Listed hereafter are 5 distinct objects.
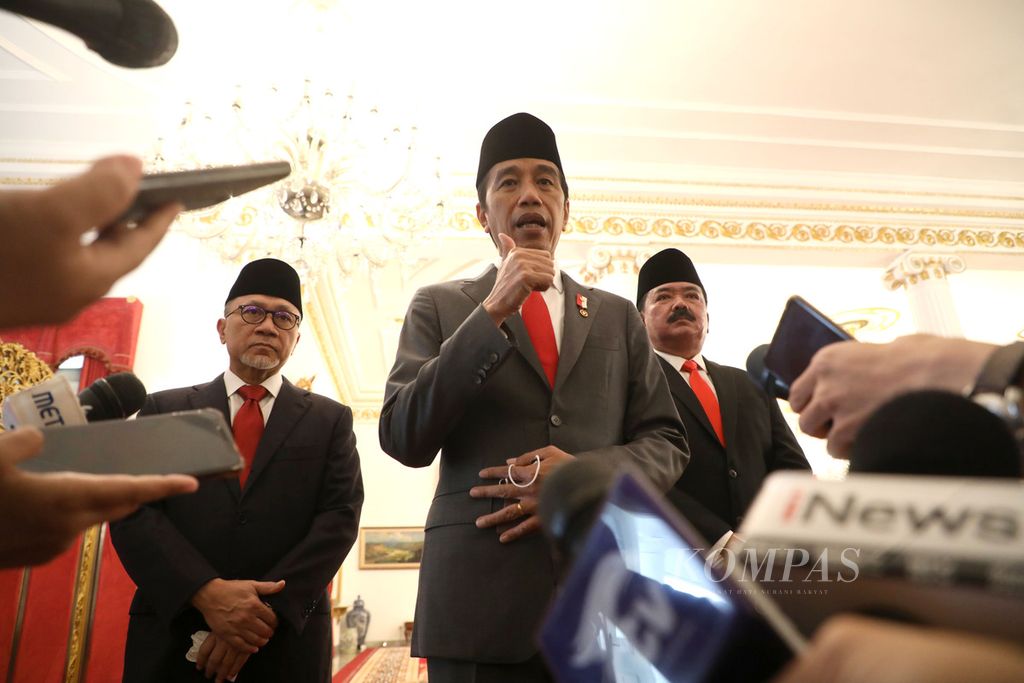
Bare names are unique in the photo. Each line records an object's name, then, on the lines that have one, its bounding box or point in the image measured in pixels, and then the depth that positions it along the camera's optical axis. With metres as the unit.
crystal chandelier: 3.75
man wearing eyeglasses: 1.68
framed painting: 11.75
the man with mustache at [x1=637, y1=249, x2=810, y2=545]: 1.84
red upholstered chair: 4.01
